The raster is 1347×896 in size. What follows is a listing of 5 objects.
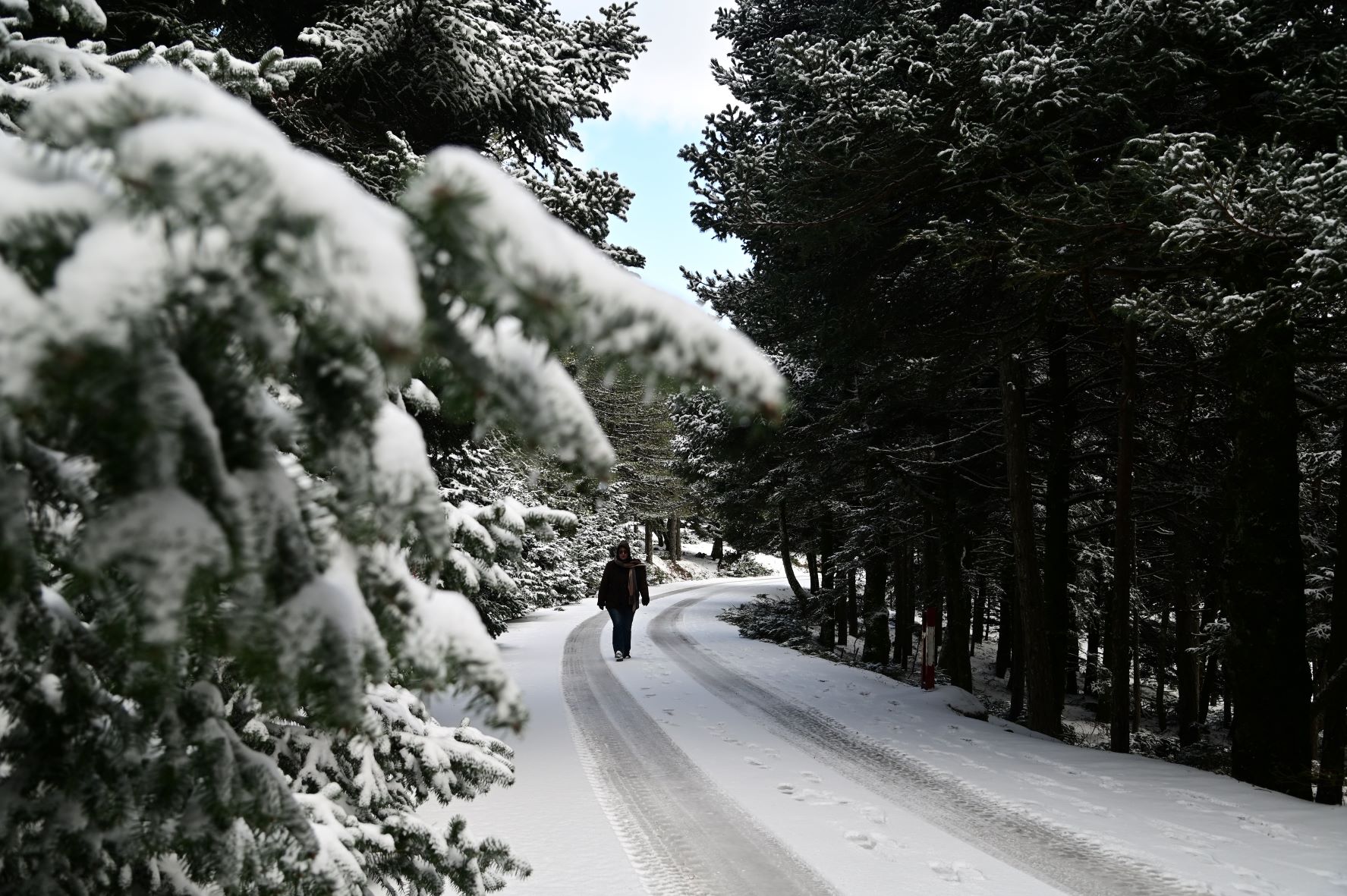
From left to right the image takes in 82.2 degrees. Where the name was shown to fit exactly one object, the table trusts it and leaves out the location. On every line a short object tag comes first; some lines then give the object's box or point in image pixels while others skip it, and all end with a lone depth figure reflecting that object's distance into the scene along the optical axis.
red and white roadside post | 11.56
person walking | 13.26
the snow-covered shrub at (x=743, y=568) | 51.78
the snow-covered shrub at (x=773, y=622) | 18.45
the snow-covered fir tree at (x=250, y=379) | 0.69
